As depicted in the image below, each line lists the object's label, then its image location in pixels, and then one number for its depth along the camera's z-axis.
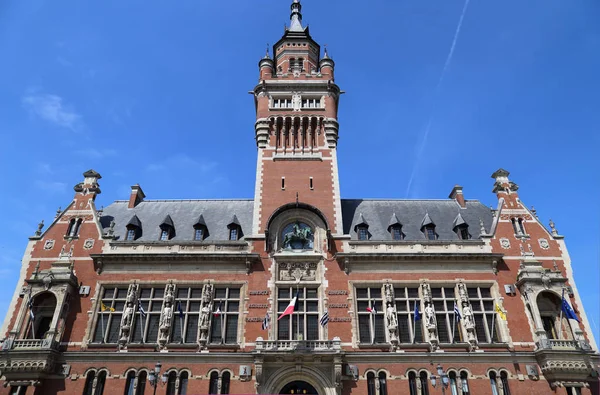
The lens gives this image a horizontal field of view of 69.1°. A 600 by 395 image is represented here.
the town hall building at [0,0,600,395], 27.45
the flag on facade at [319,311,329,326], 28.72
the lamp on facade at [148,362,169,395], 27.05
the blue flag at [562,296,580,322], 28.23
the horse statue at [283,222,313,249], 32.72
